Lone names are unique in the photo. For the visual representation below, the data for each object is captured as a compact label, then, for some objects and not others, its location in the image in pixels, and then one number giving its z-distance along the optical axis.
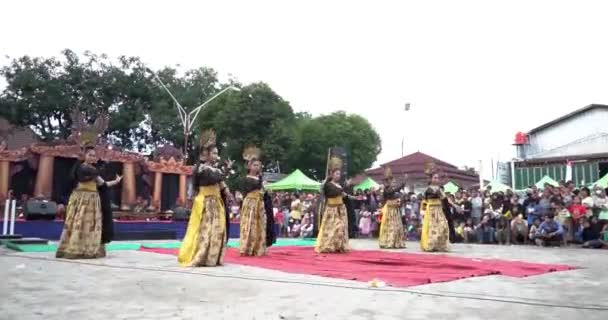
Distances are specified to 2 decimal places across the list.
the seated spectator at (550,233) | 14.05
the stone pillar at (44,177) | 18.11
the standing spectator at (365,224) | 18.53
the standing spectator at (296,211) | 19.58
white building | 23.91
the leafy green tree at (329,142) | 35.16
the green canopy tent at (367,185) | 24.48
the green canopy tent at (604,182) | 17.59
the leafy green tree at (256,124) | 32.16
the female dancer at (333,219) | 10.65
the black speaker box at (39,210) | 14.66
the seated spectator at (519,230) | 15.12
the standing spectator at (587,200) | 14.04
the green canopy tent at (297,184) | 24.03
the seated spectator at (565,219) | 14.44
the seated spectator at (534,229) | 14.54
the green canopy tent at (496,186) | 20.88
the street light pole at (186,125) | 28.06
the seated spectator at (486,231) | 15.89
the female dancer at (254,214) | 9.47
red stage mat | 6.67
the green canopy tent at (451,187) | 22.42
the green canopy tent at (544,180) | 20.60
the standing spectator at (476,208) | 16.25
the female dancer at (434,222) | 11.64
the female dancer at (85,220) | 8.82
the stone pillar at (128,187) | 20.34
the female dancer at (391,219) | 12.61
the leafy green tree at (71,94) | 33.59
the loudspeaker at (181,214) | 18.83
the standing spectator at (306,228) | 18.58
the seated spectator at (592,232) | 13.75
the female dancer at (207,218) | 7.89
